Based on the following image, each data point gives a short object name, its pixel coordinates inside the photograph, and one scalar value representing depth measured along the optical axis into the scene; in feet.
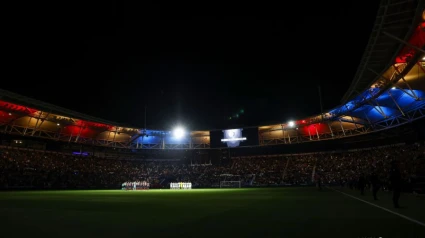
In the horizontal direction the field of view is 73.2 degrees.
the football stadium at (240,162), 26.35
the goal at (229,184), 182.50
